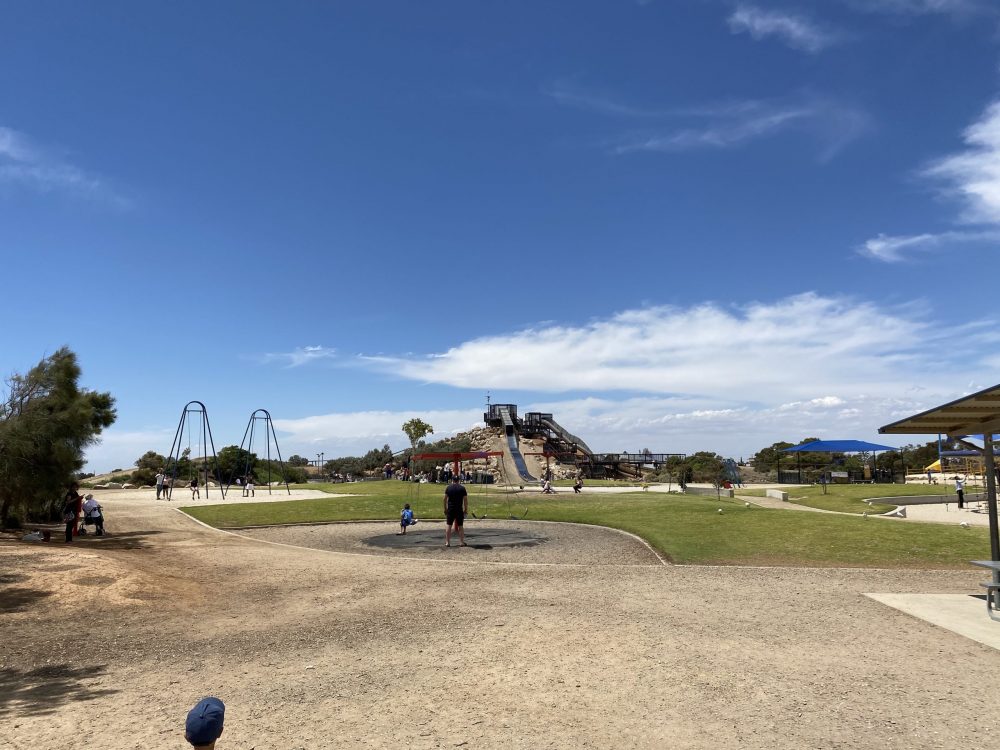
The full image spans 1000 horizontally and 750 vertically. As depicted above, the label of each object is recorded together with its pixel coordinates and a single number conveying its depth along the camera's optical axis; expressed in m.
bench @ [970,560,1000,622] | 9.68
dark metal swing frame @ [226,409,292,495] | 50.19
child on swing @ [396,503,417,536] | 21.56
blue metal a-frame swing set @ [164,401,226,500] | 47.00
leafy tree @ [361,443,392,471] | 92.94
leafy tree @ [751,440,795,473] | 88.81
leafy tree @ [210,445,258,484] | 74.05
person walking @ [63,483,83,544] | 19.42
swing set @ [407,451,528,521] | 27.30
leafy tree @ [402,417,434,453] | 103.57
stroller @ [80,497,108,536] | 21.81
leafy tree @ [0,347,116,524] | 18.47
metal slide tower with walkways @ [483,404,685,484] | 69.56
